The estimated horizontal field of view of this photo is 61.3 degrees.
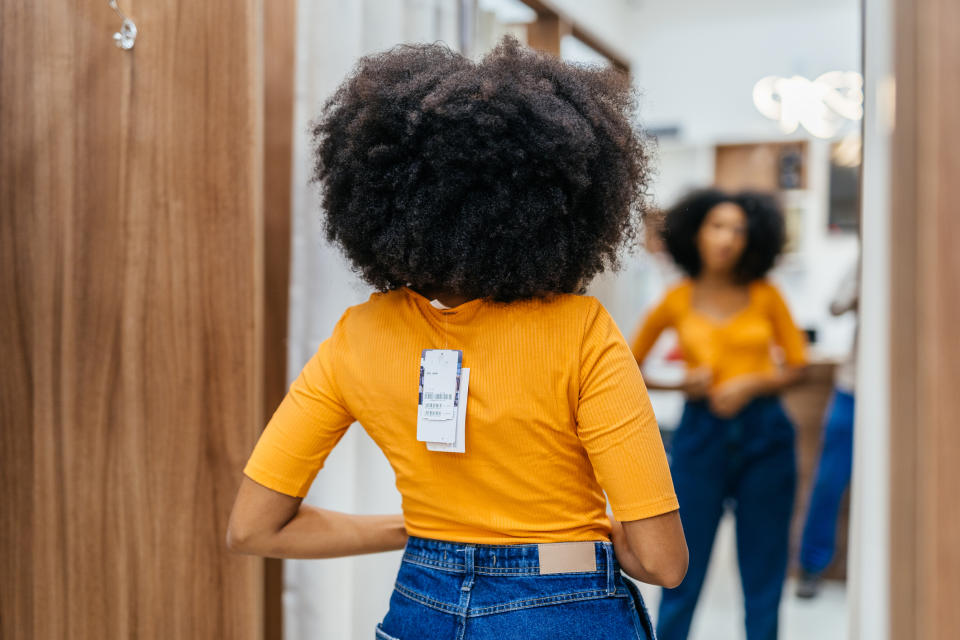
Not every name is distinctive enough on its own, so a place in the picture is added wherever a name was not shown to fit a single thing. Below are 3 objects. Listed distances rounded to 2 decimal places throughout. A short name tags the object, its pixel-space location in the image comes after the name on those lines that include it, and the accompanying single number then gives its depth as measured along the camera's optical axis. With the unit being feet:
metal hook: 4.53
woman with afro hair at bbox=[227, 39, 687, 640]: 3.01
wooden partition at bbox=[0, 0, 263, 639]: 4.48
